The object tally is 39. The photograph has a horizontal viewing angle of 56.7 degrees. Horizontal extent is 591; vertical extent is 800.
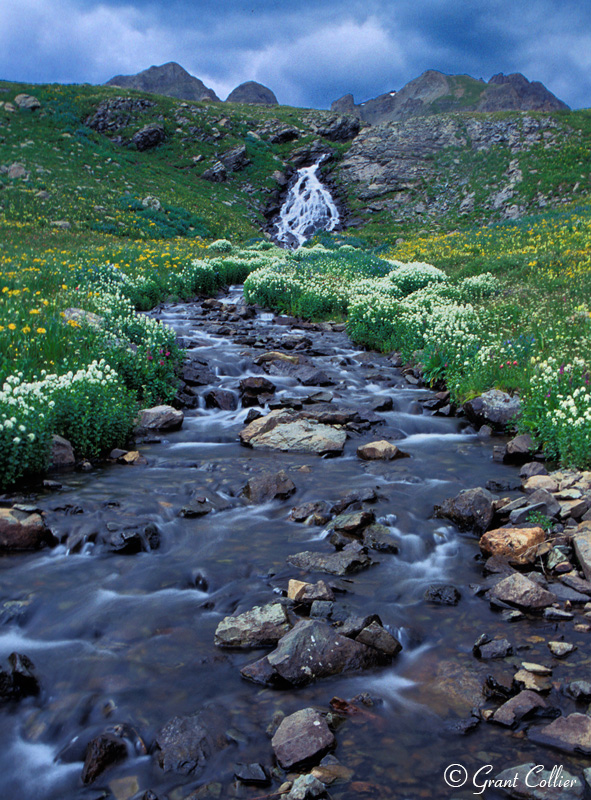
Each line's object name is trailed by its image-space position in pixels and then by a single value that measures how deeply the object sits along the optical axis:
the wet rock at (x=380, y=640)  3.96
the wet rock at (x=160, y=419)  9.03
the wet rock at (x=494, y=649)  3.87
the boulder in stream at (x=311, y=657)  3.68
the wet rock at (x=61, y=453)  7.25
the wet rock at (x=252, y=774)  2.91
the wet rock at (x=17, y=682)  3.54
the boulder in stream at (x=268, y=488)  6.57
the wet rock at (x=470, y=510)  5.84
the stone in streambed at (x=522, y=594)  4.43
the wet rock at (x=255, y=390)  10.50
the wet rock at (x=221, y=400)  10.32
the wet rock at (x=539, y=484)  6.44
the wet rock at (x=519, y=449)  7.71
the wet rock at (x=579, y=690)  3.38
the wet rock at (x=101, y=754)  3.00
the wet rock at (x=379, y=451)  7.95
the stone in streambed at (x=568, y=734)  3.01
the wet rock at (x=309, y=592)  4.50
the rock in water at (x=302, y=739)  3.00
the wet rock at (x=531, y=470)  7.02
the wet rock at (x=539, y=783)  2.74
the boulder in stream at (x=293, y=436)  8.27
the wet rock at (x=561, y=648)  3.81
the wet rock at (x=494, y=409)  8.93
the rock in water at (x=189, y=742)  3.04
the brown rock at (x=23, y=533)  5.24
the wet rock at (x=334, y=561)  5.02
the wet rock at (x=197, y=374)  11.27
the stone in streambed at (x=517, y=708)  3.25
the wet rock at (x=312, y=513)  6.05
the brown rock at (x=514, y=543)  5.14
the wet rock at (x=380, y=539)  5.49
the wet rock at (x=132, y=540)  5.38
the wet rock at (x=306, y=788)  2.76
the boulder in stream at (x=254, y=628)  4.08
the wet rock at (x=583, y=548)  4.69
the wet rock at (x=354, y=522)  5.78
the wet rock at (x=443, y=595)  4.63
